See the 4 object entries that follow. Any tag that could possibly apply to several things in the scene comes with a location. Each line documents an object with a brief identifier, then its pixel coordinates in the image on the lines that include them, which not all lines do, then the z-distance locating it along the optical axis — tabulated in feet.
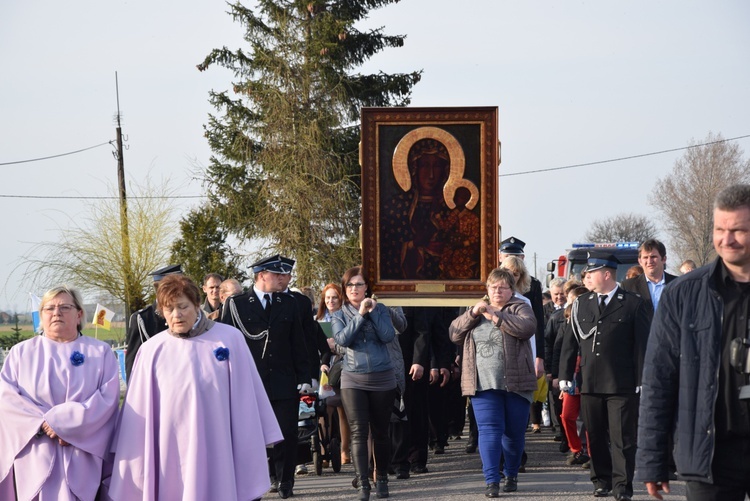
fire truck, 86.53
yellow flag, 83.65
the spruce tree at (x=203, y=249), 116.98
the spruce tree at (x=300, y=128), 114.42
